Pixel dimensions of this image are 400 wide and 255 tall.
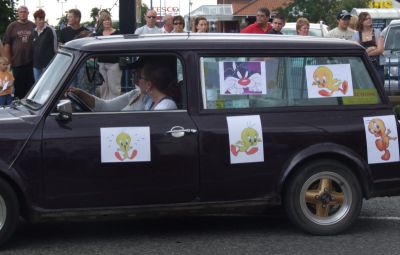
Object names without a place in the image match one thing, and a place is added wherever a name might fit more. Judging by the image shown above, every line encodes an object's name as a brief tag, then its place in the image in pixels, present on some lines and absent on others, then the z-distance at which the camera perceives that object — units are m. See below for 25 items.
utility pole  9.99
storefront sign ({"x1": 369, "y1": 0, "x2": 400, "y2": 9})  46.50
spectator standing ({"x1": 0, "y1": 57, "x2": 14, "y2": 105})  12.18
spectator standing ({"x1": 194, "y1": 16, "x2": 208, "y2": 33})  12.26
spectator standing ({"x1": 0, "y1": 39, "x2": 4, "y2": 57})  12.45
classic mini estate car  6.14
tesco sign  56.53
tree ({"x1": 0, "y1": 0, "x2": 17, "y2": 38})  20.33
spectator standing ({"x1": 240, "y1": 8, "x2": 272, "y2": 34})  11.33
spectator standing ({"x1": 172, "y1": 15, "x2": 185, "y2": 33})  12.25
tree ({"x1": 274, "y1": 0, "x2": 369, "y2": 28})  61.72
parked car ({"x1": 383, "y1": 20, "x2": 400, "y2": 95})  16.17
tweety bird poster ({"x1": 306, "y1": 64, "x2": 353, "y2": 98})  6.73
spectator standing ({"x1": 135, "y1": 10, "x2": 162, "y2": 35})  12.47
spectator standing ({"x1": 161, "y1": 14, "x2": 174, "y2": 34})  12.70
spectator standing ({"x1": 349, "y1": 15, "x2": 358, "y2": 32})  13.15
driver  6.49
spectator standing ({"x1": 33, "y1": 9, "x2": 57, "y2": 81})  12.09
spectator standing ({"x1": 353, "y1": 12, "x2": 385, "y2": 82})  11.92
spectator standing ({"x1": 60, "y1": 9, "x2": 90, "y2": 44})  11.99
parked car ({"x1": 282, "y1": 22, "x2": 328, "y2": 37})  20.75
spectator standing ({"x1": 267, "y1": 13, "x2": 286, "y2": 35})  11.28
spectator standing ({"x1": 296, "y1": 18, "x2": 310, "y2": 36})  11.77
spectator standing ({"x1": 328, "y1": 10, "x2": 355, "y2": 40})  12.52
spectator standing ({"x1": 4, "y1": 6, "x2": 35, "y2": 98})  12.41
